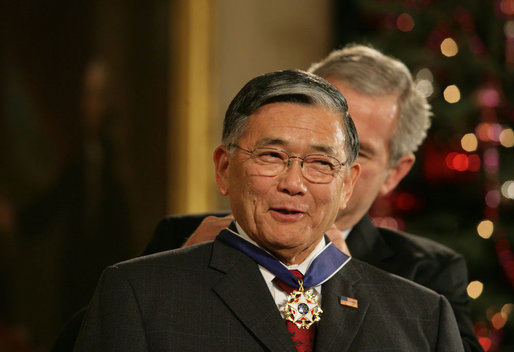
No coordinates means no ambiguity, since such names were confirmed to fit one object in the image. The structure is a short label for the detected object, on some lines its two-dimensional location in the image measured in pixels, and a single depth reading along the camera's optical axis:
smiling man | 3.98
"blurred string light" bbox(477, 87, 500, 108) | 11.35
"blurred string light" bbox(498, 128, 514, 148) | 11.86
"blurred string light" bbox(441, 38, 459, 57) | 11.41
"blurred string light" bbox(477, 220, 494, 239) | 11.41
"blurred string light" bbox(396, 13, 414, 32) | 11.57
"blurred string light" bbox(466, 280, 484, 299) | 11.27
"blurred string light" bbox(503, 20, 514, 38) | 12.41
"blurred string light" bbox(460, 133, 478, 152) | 11.33
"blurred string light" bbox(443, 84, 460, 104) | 11.29
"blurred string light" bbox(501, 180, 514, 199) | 11.67
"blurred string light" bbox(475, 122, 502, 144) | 11.45
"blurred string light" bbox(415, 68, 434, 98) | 11.23
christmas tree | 11.30
